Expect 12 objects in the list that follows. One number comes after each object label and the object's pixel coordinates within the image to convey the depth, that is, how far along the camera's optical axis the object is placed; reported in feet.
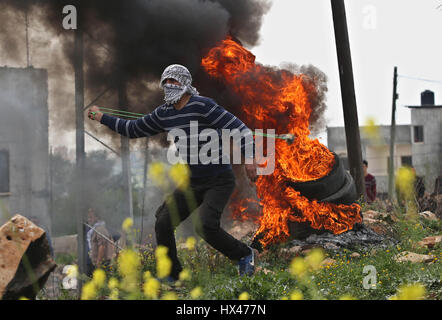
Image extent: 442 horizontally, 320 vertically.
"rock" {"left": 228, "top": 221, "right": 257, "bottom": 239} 56.11
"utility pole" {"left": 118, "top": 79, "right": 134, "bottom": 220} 57.67
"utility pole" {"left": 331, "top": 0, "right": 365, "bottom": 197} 61.87
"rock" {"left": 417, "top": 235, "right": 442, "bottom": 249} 46.55
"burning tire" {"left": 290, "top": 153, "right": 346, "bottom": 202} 45.37
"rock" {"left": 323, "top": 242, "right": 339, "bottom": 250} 44.47
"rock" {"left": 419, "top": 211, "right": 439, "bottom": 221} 62.11
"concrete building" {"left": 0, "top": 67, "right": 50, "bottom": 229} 90.79
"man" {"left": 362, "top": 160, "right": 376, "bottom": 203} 74.33
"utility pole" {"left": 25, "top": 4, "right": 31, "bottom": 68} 55.98
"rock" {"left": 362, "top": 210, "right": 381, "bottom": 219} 59.06
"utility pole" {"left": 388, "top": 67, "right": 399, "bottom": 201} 124.67
